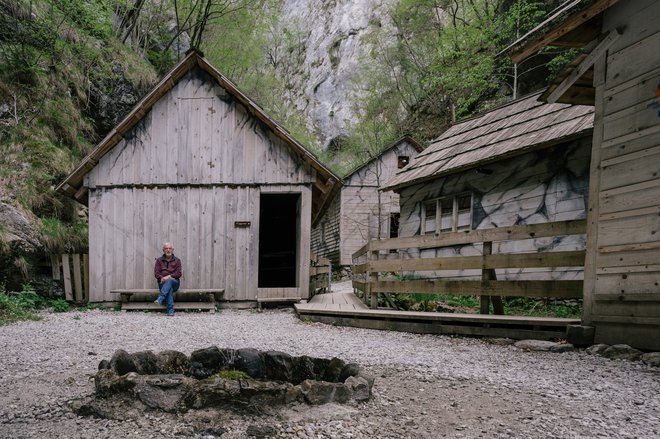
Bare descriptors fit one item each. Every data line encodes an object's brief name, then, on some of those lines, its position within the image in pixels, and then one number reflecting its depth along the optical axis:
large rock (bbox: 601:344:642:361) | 4.32
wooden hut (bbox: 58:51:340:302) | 9.61
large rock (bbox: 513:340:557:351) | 4.92
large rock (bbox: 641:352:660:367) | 4.05
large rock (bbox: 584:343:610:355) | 4.61
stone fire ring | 2.92
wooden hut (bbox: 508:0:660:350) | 4.45
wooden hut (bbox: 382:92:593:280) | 8.50
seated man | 8.83
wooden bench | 9.27
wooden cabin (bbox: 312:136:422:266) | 23.16
